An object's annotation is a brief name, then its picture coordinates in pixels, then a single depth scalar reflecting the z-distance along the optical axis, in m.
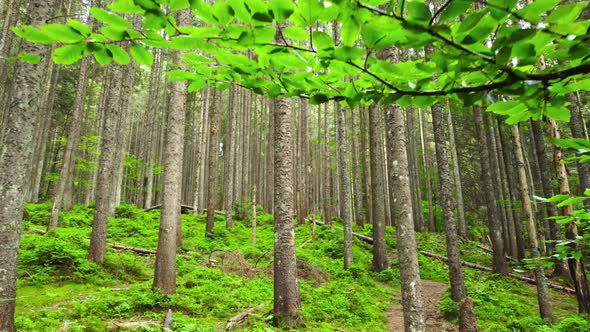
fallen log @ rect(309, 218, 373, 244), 16.44
